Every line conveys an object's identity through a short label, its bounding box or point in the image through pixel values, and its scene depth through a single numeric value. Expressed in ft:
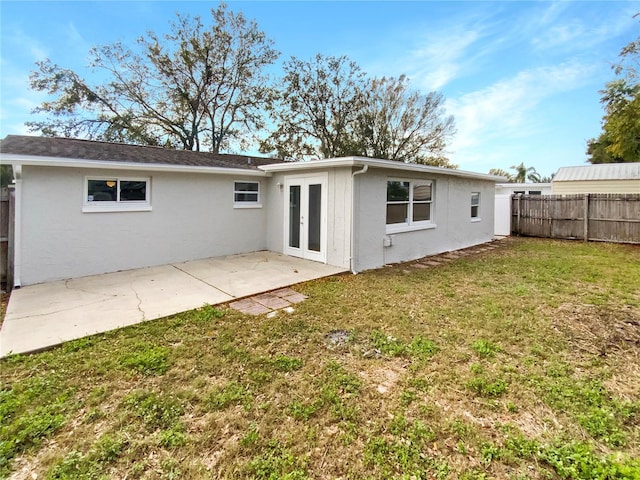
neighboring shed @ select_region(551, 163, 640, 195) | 55.72
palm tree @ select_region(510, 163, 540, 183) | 113.60
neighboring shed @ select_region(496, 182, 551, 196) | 71.92
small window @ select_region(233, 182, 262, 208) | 30.71
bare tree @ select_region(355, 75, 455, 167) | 71.20
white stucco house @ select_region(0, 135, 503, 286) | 21.09
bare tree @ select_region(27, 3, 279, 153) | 58.75
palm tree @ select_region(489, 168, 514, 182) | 142.67
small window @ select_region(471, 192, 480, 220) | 39.10
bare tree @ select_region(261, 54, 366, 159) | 70.59
